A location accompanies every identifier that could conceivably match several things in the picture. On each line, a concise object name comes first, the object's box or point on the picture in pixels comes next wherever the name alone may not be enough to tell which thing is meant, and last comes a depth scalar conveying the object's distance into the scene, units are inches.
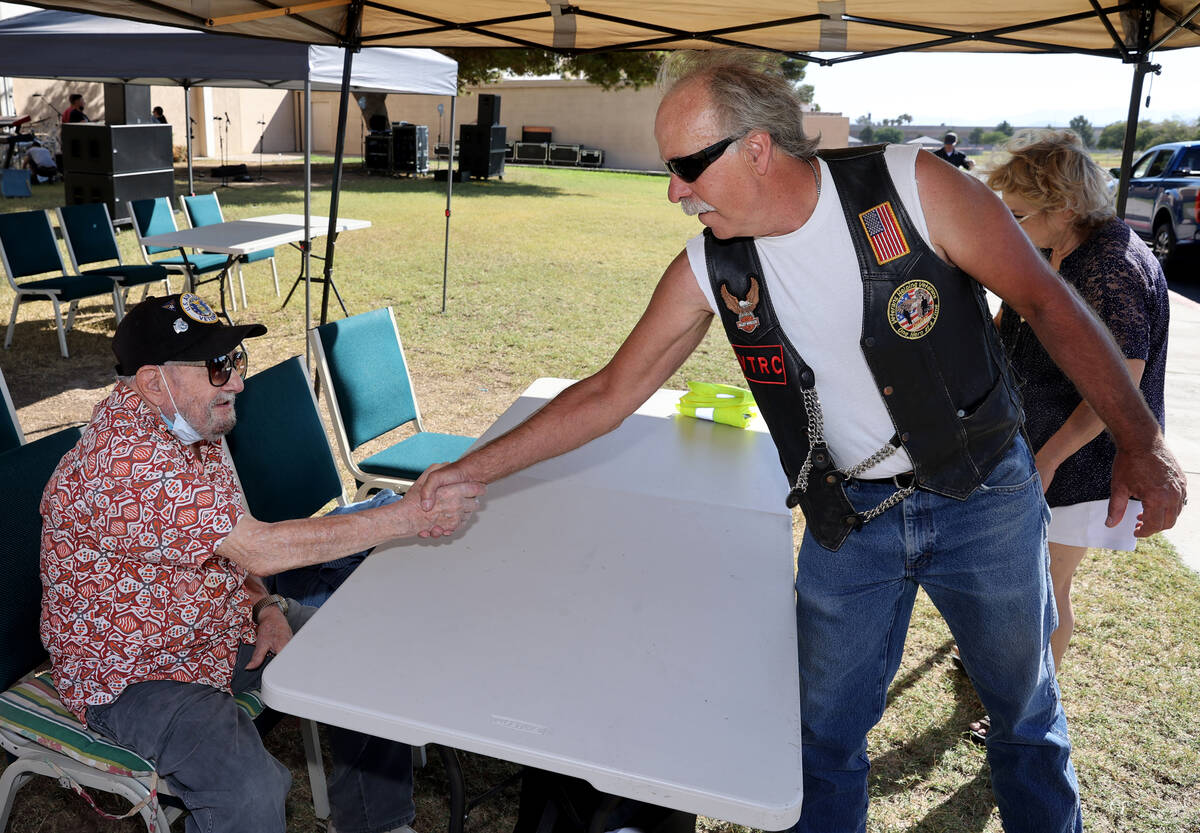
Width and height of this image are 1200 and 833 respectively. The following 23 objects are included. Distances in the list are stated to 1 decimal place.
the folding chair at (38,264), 263.1
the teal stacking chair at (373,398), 131.5
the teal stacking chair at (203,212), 331.9
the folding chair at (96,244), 285.4
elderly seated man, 70.6
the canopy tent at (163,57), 213.6
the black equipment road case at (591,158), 1295.5
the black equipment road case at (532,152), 1300.4
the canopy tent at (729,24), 127.6
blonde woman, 90.0
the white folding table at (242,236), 269.9
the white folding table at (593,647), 53.2
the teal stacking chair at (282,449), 108.0
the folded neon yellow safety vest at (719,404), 123.2
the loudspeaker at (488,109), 890.1
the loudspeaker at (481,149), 894.4
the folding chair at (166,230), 294.5
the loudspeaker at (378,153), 917.2
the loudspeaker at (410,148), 901.2
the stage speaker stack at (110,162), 457.7
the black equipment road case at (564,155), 1294.4
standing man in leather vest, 66.5
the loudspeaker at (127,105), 589.0
